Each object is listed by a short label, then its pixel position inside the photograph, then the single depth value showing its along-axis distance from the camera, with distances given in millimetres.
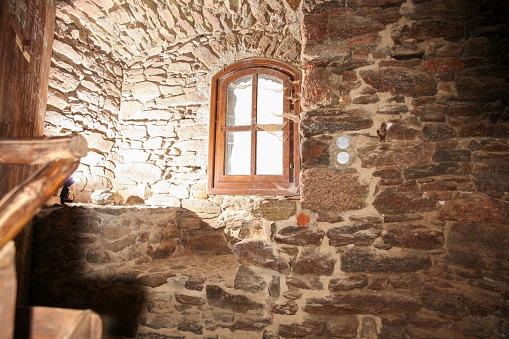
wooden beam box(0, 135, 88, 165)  712
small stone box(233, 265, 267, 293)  1838
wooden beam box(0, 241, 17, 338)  581
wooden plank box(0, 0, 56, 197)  1458
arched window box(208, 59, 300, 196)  3125
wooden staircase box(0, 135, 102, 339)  637
